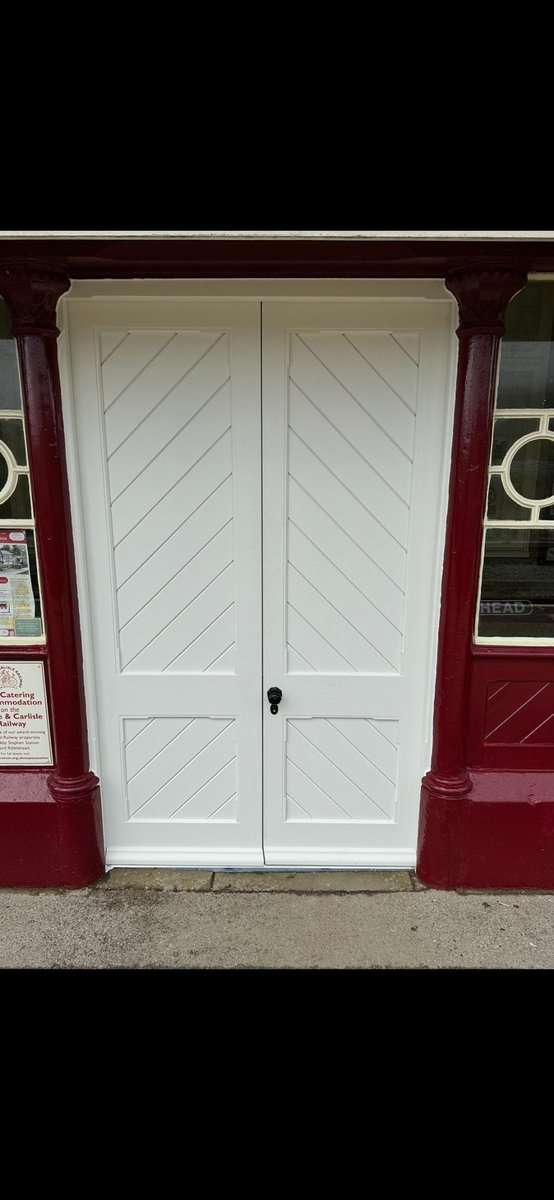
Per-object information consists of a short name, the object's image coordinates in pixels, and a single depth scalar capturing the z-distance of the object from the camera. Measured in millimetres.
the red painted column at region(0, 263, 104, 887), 2680
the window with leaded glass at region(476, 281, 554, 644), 2836
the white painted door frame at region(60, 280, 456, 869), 2771
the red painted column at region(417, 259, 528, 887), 2650
